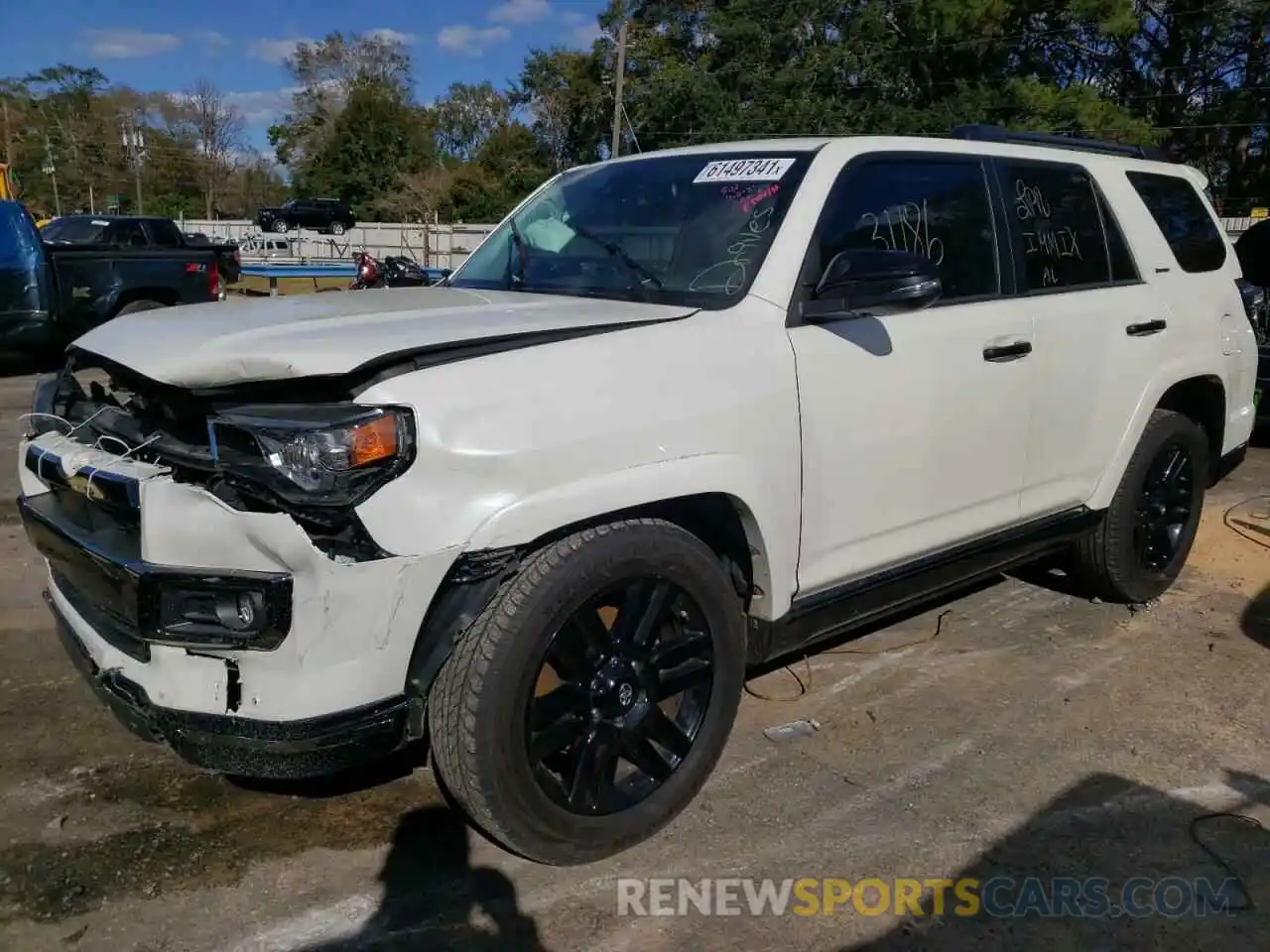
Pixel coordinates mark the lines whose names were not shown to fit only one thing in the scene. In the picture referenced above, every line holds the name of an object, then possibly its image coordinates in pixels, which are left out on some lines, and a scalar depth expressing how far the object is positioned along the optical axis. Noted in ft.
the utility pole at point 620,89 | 112.75
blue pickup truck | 34.58
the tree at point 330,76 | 211.82
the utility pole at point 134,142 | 216.95
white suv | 7.39
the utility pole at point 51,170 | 206.12
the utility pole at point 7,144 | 209.05
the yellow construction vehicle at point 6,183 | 62.08
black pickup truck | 55.98
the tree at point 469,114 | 214.07
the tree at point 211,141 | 219.82
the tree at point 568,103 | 164.35
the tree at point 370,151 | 196.03
